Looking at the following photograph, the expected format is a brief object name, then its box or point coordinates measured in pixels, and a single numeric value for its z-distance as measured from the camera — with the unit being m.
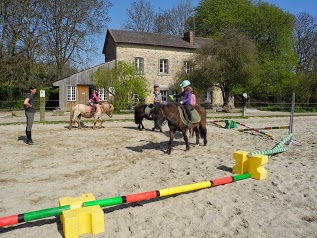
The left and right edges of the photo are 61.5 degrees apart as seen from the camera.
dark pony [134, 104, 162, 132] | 11.33
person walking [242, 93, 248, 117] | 20.04
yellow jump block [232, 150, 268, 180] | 5.08
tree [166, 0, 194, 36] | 46.77
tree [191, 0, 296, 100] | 33.80
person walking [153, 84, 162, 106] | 11.33
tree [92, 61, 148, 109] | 23.69
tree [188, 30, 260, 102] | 25.23
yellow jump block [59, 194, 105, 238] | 3.09
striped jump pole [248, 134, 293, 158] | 5.46
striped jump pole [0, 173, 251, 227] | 2.99
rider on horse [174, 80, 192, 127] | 7.47
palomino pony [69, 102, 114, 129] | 11.57
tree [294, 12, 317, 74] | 44.28
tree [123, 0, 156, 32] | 43.00
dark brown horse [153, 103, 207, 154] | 6.99
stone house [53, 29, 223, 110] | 27.95
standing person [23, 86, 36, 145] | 8.23
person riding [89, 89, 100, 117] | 11.89
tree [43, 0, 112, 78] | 30.62
